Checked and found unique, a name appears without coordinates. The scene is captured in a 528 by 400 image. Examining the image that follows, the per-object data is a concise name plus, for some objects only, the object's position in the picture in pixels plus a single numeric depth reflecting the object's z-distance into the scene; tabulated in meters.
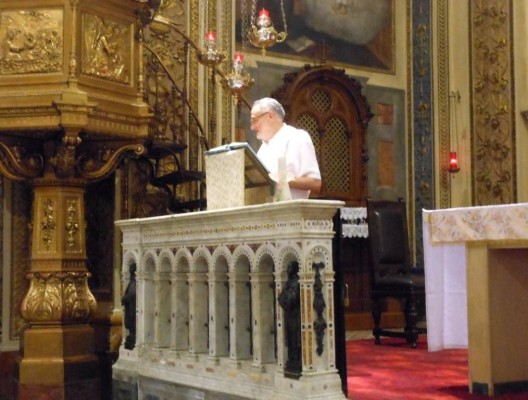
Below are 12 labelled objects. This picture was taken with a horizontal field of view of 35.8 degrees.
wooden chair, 7.43
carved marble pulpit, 3.98
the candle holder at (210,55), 7.18
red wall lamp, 10.13
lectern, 4.66
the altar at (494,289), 4.46
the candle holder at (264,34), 6.97
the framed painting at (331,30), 9.06
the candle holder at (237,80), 7.16
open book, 4.61
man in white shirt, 4.79
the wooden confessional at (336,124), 9.38
